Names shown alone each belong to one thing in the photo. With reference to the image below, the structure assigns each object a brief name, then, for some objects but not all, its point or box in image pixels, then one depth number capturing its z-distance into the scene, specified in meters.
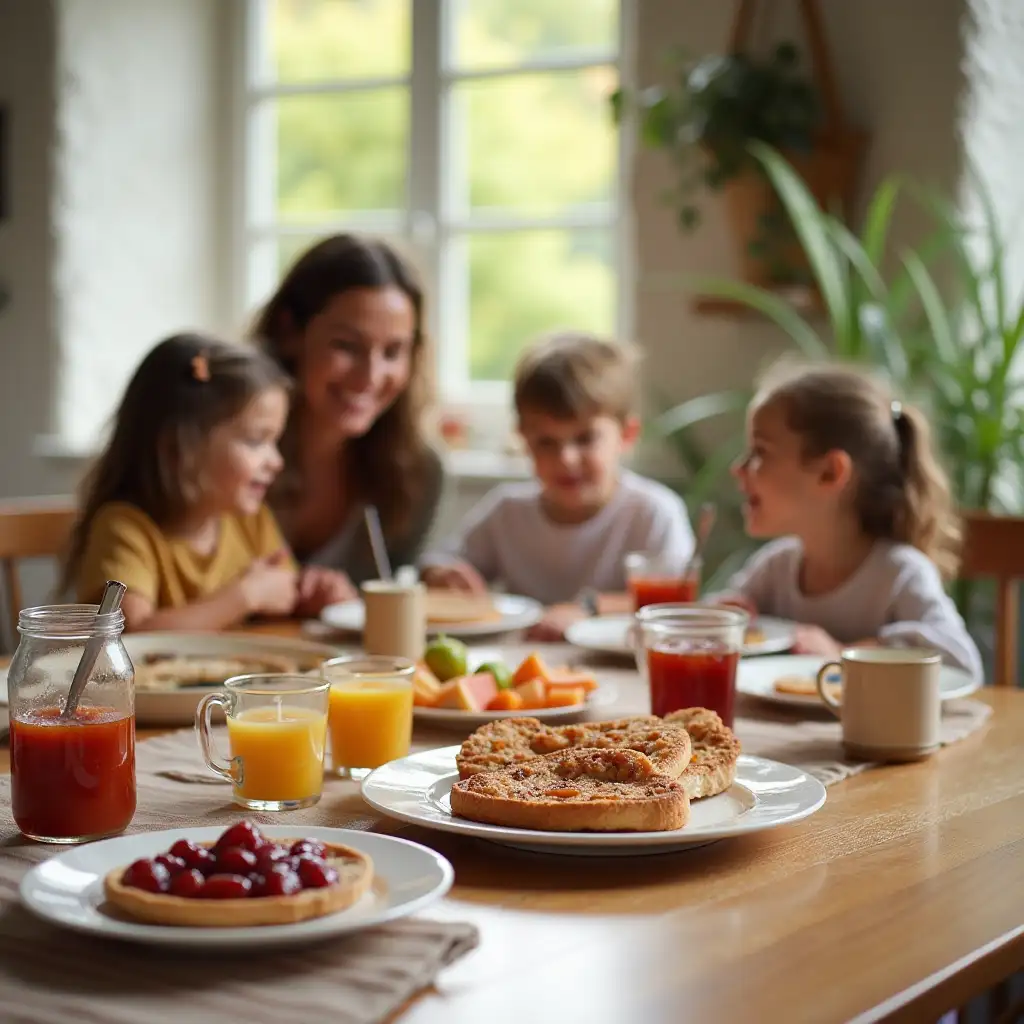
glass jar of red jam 1.12
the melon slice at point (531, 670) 1.61
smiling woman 2.83
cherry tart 0.86
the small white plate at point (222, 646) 1.83
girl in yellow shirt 2.36
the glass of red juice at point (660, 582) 2.08
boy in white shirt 2.76
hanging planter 3.58
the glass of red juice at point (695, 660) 1.51
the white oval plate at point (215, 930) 0.85
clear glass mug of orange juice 1.23
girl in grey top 2.26
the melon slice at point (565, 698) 1.57
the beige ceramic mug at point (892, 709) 1.45
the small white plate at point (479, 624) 2.12
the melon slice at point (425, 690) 1.56
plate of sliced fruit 1.53
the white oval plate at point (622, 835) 1.06
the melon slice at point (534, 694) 1.56
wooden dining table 0.83
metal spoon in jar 1.14
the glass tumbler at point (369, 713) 1.35
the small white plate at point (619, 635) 1.95
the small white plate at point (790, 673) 1.65
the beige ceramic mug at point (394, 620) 1.86
